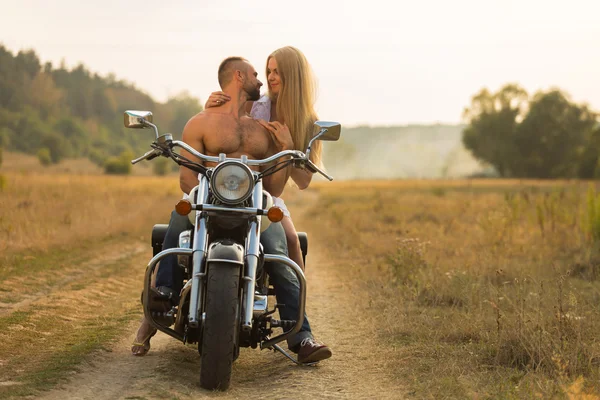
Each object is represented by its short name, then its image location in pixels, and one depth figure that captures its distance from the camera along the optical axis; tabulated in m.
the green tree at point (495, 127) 88.38
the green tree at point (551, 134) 85.06
